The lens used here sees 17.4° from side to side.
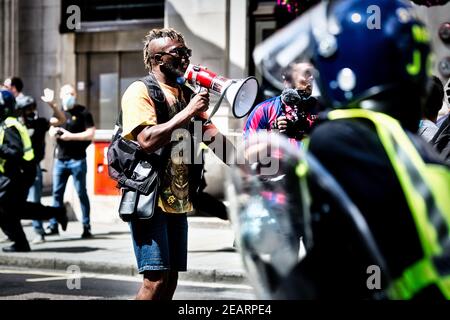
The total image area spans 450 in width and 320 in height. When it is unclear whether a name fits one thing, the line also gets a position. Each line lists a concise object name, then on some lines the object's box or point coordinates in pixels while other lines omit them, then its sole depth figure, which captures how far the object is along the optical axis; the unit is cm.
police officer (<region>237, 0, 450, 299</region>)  332
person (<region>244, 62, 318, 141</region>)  1066
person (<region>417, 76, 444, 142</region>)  1095
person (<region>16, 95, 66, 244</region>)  1947
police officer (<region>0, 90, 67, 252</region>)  1685
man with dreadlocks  771
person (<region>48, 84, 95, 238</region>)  1950
